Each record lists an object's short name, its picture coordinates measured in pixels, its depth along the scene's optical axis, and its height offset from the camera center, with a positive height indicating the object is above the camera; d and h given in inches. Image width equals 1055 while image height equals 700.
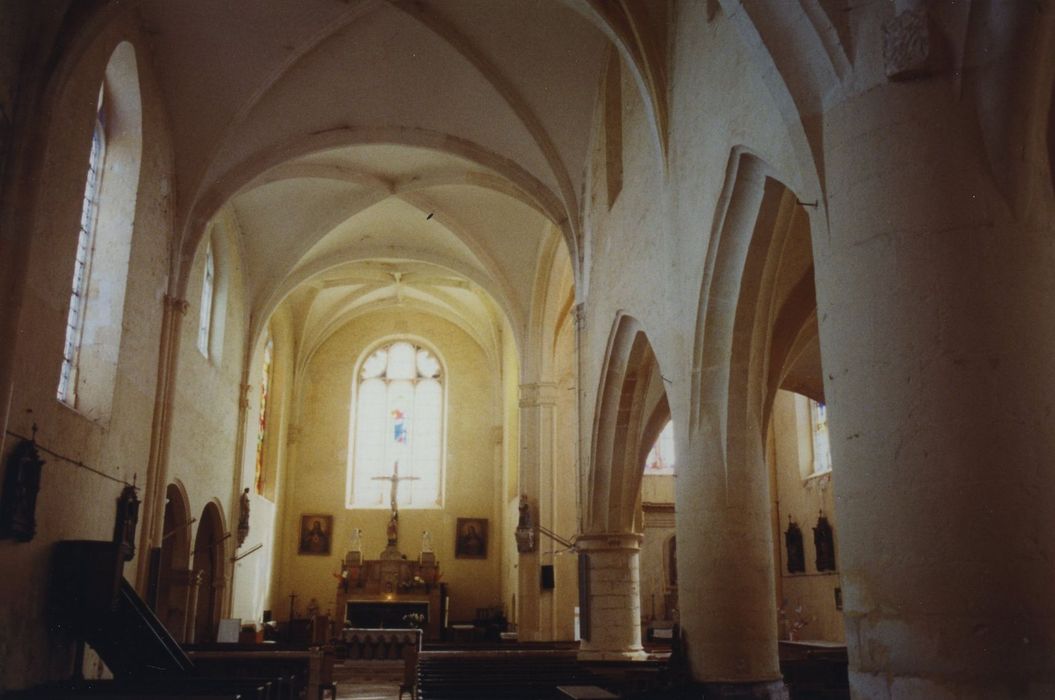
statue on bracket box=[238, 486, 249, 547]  785.6 +60.6
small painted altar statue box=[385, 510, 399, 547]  1001.5 +63.7
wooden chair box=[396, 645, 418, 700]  516.6 -36.6
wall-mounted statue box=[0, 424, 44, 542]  353.7 +35.8
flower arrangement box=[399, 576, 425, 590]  967.0 +11.8
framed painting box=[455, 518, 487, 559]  1012.5 +56.6
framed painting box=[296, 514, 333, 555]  1014.4 +61.3
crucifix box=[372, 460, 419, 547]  1002.7 +73.8
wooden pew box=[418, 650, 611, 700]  429.7 -34.2
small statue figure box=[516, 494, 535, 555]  745.6 +45.2
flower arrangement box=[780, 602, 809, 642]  706.8 -16.8
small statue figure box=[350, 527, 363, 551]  1004.6 +54.0
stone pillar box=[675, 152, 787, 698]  329.7 +22.5
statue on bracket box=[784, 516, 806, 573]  722.2 +32.7
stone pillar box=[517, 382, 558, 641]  743.1 +84.6
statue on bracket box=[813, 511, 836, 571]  671.6 +35.4
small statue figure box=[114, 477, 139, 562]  478.6 +37.6
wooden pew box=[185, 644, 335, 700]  439.2 -30.2
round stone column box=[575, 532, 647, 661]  513.0 +1.5
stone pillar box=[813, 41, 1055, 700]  171.5 +34.2
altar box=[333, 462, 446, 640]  949.8 +3.5
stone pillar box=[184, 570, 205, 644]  653.3 -7.5
